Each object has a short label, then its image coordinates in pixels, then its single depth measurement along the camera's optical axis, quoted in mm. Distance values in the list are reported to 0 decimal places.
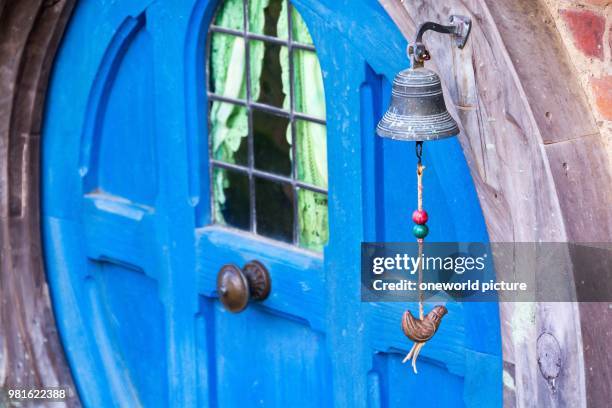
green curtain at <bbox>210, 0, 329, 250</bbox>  5171
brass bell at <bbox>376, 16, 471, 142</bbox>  3916
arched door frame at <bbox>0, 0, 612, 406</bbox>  3873
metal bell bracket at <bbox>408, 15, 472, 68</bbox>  3955
